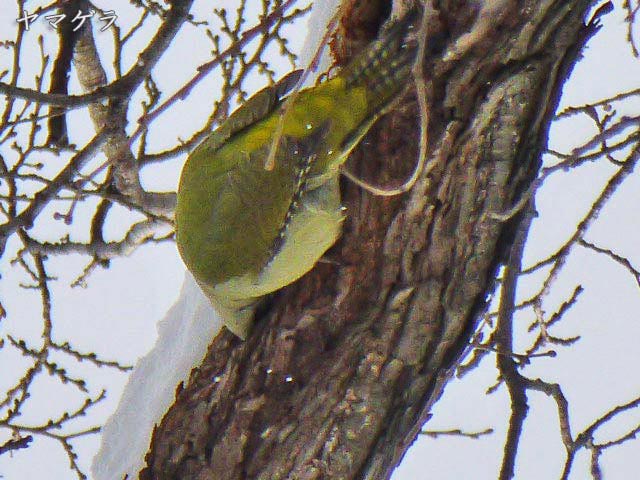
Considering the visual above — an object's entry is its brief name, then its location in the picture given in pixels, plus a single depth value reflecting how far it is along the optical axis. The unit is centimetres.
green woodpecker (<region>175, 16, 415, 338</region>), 823
